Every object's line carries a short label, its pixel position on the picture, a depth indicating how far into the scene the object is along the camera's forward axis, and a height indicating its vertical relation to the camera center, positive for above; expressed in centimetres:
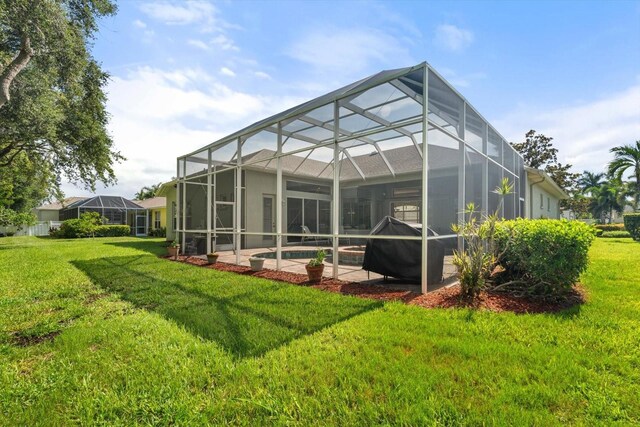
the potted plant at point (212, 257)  913 -115
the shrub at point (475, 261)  462 -64
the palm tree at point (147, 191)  5231 +461
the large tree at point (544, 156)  2803 +589
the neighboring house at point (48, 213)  3534 +51
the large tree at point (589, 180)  4047 +538
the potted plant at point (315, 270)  615 -102
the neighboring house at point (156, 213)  2788 +48
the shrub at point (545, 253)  456 -52
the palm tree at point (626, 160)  2014 +400
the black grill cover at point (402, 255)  568 -68
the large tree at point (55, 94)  717 +395
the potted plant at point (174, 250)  1051 -112
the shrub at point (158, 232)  2543 -118
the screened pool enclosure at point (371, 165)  592 +161
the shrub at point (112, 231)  2361 -102
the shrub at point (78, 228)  2189 -74
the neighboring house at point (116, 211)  2753 +65
